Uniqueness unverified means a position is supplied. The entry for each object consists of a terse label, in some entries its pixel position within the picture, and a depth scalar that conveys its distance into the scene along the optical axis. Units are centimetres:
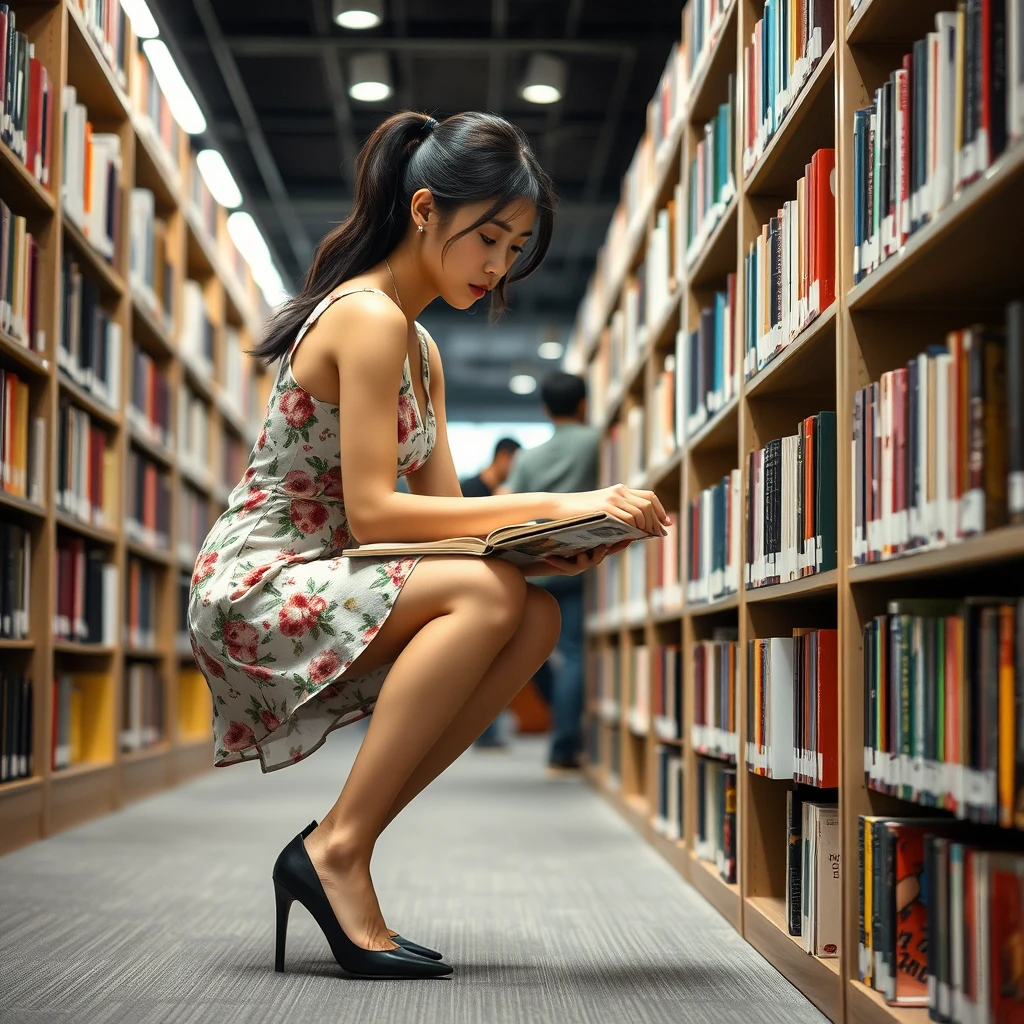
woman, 165
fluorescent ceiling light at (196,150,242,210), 561
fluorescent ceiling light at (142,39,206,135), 419
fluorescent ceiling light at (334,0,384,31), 496
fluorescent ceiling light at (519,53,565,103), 548
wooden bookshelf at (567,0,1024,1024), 133
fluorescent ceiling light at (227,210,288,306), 599
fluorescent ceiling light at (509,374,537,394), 1278
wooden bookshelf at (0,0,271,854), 290
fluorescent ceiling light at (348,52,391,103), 548
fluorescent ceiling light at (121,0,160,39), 370
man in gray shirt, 468
